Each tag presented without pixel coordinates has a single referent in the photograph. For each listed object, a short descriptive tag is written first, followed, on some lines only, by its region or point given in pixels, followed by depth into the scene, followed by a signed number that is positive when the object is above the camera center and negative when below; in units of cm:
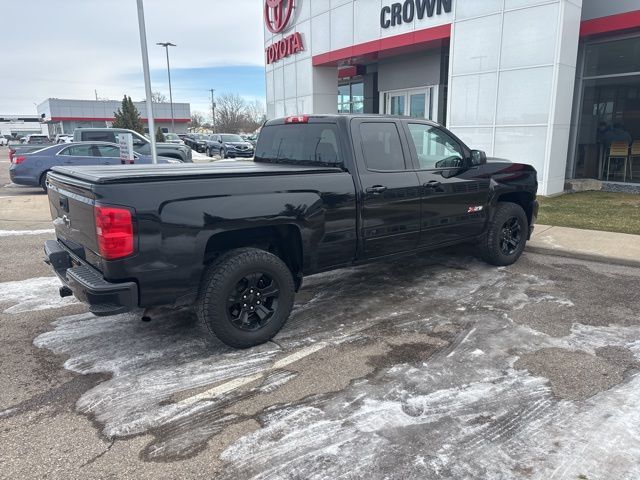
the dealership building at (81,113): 6088 +293
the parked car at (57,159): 1325 -63
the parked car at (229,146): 2805 -70
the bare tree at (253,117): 7662 +299
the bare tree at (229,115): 7075 +305
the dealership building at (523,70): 1095 +158
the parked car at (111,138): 1591 -7
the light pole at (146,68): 1002 +143
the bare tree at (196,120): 9015 +302
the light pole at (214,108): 7294 +395
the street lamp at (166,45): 4045 +757
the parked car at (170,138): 3227 -18
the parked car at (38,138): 4057 -15
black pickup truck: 327 -66
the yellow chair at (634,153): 1221 -54
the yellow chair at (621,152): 1244 -53
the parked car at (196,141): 3519 -47
